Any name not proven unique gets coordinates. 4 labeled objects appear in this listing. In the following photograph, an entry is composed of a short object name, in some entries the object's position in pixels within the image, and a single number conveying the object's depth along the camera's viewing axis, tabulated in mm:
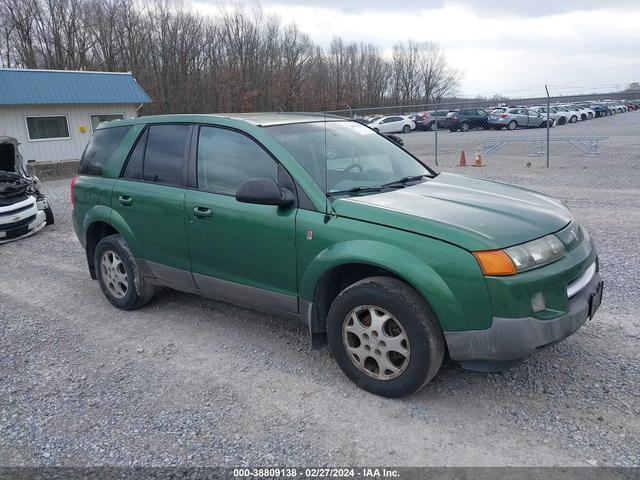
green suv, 2912
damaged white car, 8383
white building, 19359
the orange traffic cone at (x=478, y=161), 15866
